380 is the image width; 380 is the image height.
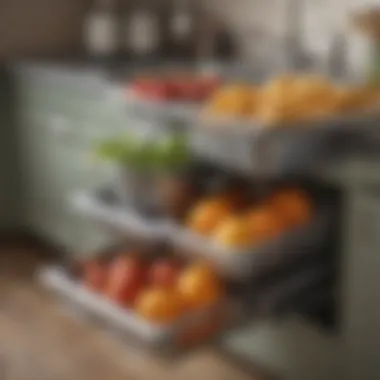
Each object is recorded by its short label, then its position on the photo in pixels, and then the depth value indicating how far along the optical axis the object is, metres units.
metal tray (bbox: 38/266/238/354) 1.85
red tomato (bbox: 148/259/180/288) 2.12
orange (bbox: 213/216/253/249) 1.99
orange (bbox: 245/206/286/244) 2.01
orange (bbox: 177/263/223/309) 1.98
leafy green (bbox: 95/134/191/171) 2.23
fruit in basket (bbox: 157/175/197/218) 2.26
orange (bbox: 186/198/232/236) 2.13
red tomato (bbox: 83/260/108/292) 2.13
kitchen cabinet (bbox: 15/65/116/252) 3.20
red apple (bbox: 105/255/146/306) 2.06
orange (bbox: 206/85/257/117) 2.16
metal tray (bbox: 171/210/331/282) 1.96
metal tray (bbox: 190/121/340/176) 2.01
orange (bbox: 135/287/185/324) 1.90
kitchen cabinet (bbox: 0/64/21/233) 3.73
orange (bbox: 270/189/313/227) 2.07
